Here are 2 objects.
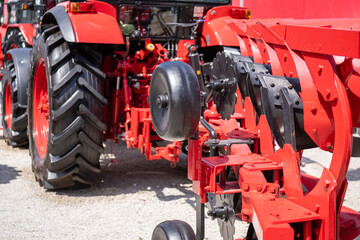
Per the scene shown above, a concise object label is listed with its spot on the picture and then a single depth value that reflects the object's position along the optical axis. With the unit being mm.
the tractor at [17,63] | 5535
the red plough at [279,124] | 1998
